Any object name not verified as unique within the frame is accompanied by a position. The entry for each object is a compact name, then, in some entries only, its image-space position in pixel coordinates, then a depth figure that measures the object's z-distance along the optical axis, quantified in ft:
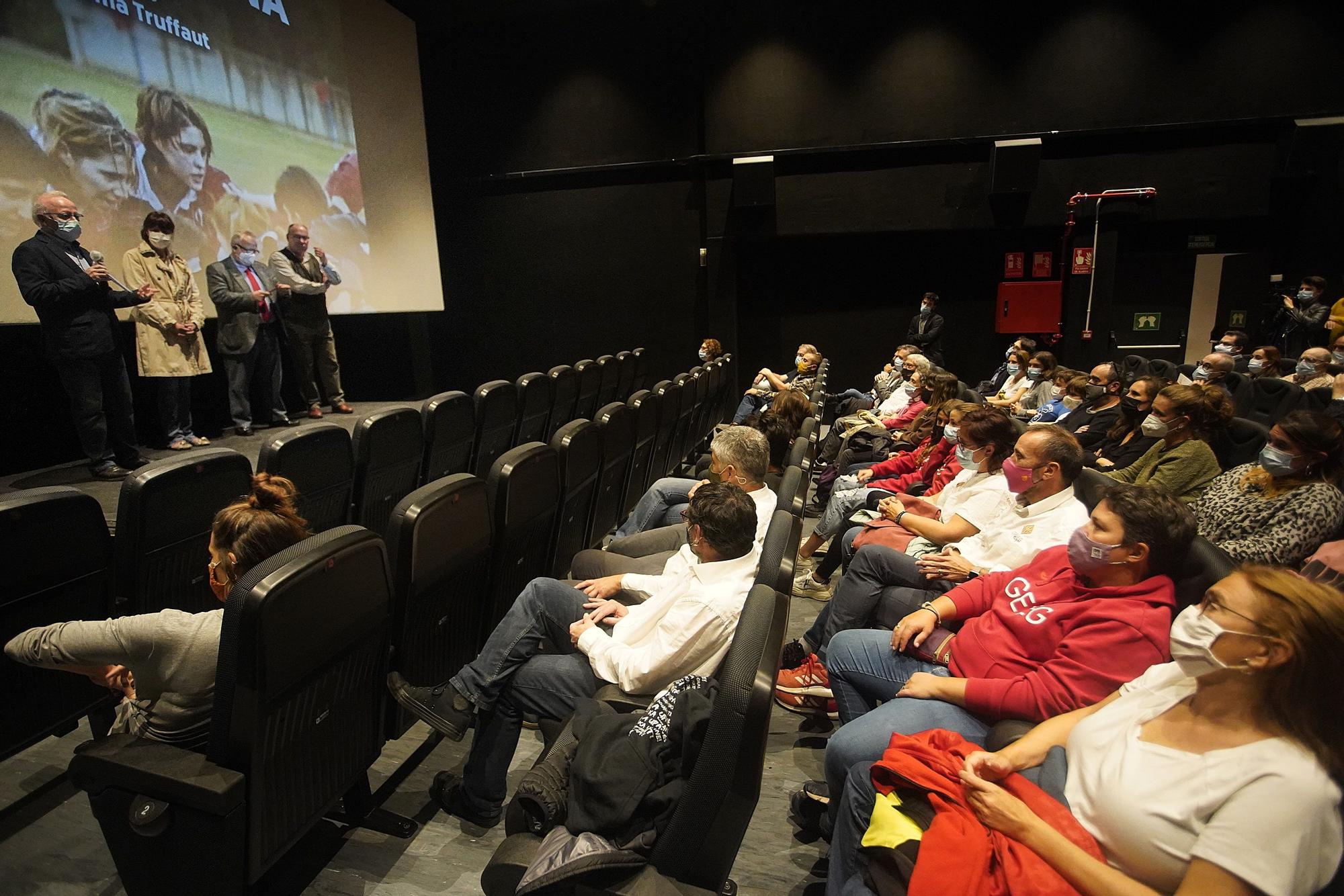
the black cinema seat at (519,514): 6.84
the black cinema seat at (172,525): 6.15
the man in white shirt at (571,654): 5.44
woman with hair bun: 4.53
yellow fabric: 4.05
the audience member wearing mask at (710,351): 26.40
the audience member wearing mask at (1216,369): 17.07
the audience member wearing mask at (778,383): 19.43
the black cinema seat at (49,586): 5.46
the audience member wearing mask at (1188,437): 9.57
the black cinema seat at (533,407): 14.24
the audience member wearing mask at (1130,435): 12.26
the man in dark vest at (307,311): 19.86
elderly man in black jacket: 12.82
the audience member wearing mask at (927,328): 29.43
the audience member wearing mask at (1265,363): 18.37
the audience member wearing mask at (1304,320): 24.58
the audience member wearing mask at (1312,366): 16.60
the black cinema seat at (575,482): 8.45
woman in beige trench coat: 15.56
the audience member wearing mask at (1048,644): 5.01
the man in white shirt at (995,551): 7.44
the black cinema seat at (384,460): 8.77
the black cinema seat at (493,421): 12.11
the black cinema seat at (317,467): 7.29
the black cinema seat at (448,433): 10.32
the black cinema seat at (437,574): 5.55
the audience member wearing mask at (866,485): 11.02
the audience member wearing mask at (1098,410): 14.11
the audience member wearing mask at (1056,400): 17.46
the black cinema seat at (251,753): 3.99
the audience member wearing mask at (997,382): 25.53
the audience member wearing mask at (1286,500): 7.11
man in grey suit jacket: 17.88
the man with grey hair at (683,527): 8.11
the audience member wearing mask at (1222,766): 3.23
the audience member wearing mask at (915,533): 7.68
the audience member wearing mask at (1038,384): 19.43
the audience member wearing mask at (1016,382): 21.75
